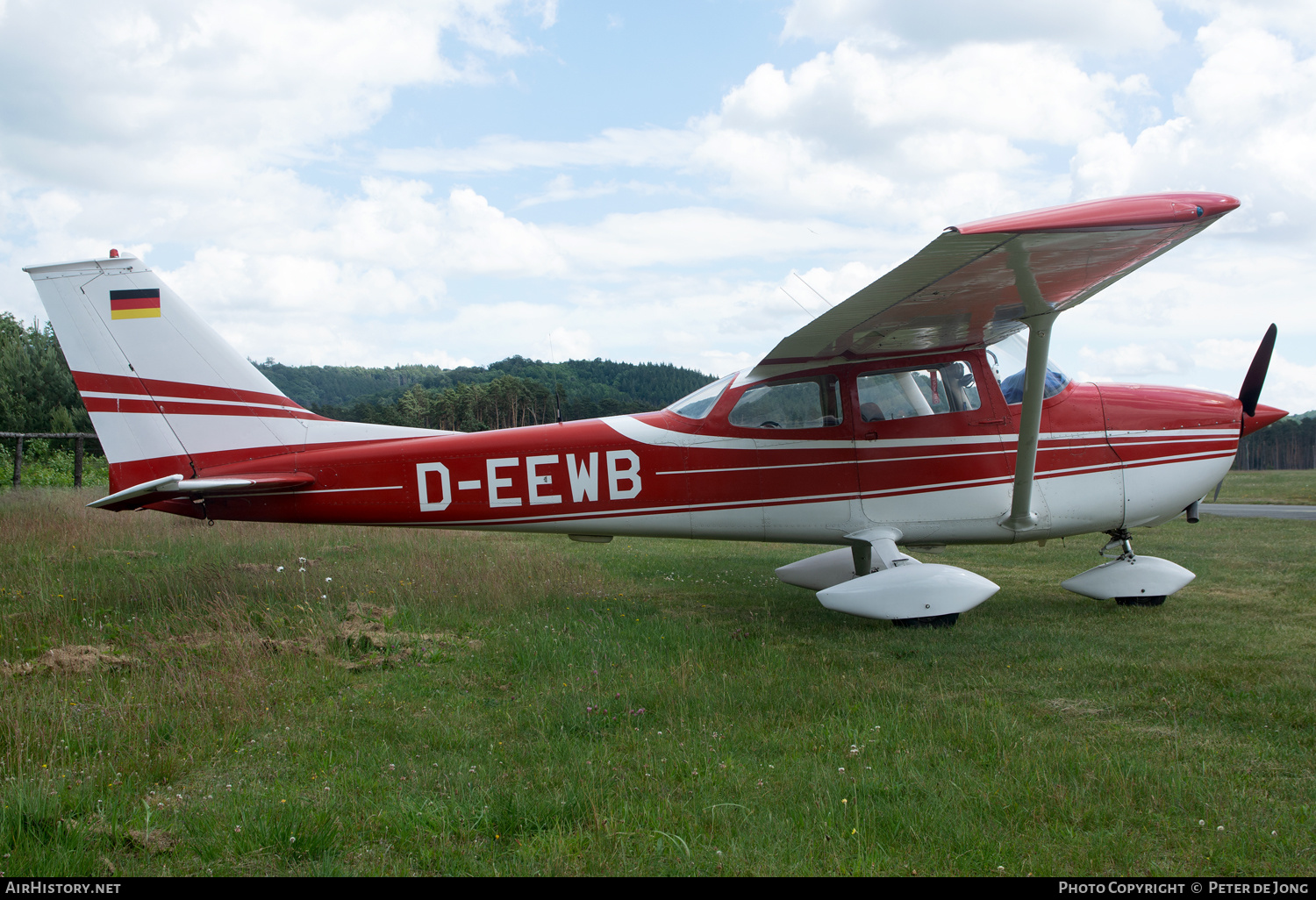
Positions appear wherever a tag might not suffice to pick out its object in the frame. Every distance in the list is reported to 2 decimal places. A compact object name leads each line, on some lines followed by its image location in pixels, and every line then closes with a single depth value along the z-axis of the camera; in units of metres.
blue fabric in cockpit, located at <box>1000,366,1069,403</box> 7.13
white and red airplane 6.86
